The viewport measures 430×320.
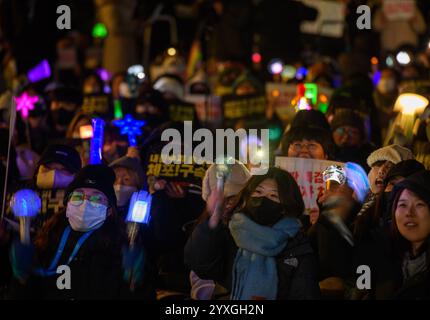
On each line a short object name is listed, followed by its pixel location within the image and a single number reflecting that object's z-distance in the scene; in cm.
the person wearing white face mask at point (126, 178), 938
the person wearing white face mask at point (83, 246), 789
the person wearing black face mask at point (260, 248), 761
